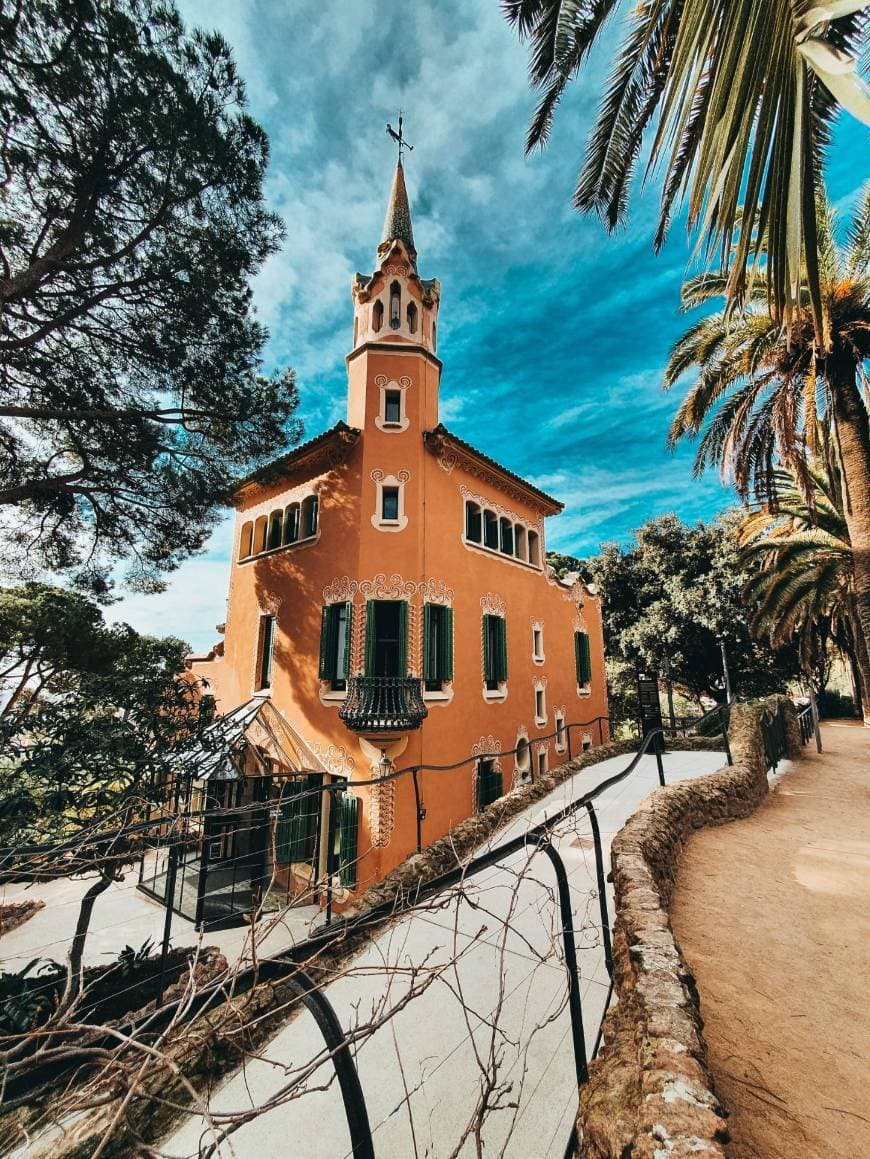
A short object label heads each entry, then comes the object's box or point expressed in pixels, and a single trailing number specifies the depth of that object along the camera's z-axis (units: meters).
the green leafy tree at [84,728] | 6.64
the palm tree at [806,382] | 9.01
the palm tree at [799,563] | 14.31
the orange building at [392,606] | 10.80
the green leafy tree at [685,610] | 21.70
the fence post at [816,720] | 13.48
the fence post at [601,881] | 3.34
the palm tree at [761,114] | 2.46
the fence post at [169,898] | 3.28
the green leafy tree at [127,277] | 6.72
